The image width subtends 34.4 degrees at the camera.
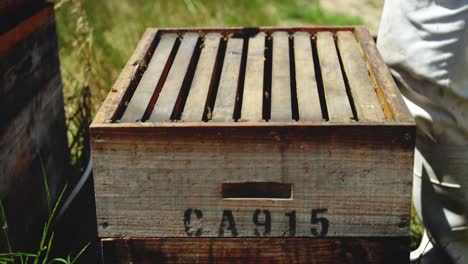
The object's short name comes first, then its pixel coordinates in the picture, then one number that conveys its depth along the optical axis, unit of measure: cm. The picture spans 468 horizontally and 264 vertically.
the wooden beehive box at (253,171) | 184
